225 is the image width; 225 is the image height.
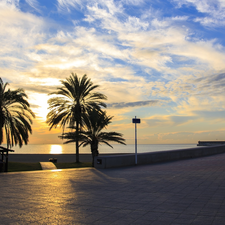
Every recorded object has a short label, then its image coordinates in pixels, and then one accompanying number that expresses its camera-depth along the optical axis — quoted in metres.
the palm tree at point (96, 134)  24.59
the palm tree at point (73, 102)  27.38
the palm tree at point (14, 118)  21.98
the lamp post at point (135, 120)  14.90
